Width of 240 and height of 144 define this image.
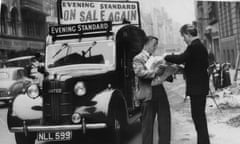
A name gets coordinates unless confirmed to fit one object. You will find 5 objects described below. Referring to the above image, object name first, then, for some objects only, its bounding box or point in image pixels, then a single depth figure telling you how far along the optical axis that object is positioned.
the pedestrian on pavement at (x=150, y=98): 5.11
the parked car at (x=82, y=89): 5.76
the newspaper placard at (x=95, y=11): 8.78
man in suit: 5.04
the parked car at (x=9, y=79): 14.13
